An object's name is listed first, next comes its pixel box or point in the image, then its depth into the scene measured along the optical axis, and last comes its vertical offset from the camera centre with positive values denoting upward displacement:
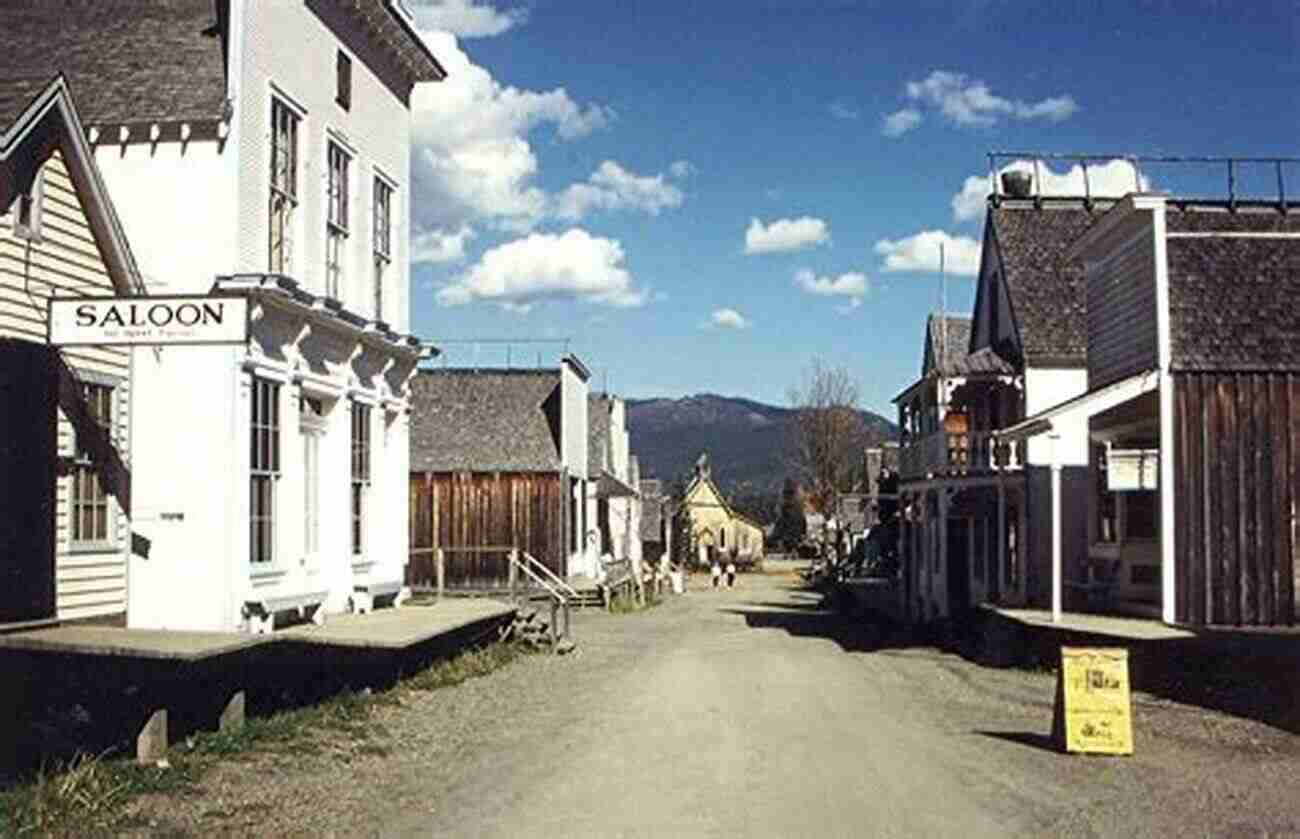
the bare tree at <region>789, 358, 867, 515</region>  84.69 +2.82
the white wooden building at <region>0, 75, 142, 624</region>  13.23 +1.01
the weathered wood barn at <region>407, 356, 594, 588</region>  43.31 +0.39
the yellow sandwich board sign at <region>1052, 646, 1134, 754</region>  14.24 -1.94
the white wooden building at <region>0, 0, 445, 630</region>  16.02 +2.59
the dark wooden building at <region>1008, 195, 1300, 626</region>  21.22 +1.20
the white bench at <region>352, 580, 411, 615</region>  21.19 -1.39
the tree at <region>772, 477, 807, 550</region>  116.37 -1.92
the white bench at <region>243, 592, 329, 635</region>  16.59 -1.26
